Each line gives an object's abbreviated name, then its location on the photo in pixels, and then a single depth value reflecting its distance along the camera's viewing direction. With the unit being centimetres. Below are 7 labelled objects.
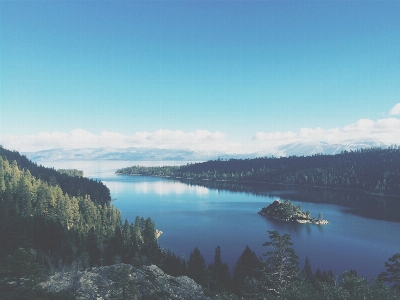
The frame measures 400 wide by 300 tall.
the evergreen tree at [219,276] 5769
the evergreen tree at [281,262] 4522
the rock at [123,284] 4003
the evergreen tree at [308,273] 6167
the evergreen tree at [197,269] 6084
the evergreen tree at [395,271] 4356
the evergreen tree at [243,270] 5832
